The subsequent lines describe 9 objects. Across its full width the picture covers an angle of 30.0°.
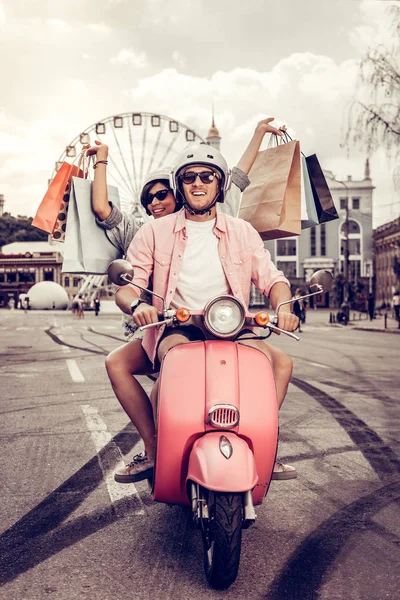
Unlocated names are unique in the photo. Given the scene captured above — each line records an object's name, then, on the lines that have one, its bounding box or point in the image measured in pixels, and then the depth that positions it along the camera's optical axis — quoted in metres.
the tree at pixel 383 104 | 21.22
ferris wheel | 38.34
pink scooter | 2.78
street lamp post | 33.46
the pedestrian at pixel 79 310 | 42.08
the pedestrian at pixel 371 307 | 37.43
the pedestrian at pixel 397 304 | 31.82
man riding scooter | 3.47
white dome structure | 80.44
